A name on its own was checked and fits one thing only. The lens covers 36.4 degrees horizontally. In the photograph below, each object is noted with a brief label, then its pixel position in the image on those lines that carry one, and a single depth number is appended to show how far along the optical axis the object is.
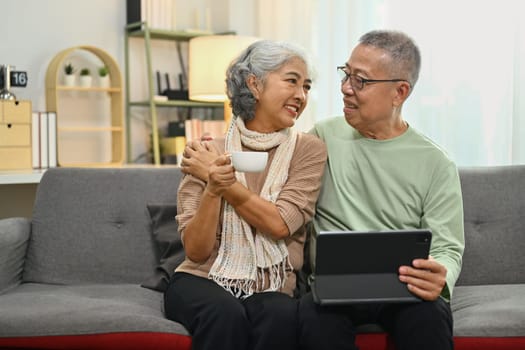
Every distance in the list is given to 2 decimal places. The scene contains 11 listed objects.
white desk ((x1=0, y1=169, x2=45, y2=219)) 4.30
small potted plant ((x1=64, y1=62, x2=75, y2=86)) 4.35
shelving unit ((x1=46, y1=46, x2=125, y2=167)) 4.27
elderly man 2.22
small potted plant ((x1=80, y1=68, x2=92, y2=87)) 4.40
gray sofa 2.54
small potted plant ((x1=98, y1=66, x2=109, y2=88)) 4.43
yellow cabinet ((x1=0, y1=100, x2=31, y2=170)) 3.76
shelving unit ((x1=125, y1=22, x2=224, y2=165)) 4.54
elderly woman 2.05
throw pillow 2.56
